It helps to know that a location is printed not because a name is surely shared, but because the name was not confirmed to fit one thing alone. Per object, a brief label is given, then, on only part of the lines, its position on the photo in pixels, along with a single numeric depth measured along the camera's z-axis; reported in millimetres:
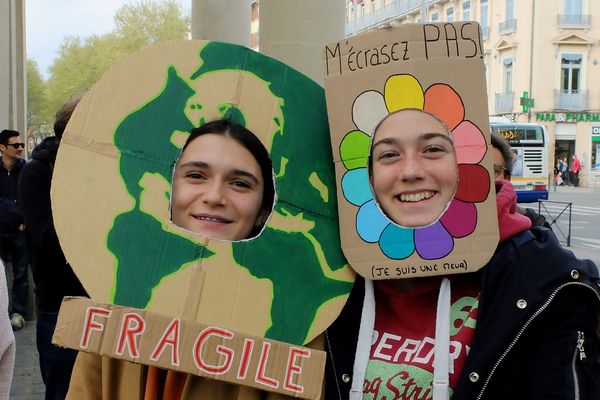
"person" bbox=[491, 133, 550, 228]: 3320
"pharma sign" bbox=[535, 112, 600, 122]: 34719
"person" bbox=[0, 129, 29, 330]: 6641
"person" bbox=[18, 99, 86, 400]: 3137
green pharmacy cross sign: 32625
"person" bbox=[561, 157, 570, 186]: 34691
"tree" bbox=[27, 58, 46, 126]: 49469
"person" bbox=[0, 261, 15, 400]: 2078
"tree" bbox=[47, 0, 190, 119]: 39594
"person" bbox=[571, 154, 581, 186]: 33906
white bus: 20109
